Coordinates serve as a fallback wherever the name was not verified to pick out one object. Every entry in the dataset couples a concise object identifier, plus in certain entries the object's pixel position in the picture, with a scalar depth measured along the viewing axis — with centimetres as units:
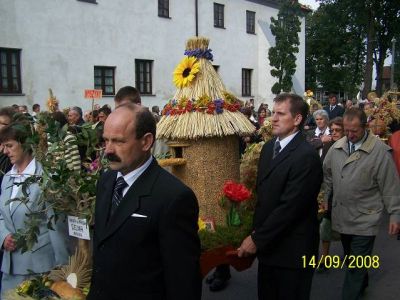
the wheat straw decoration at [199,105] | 376
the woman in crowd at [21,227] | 315
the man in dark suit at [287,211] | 313
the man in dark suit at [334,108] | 1236
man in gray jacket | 392
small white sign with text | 275
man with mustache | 200
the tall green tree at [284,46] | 2402
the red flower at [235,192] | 356
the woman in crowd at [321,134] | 647
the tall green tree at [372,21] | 3084
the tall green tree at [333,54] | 3691
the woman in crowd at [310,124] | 975
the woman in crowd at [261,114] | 1287
